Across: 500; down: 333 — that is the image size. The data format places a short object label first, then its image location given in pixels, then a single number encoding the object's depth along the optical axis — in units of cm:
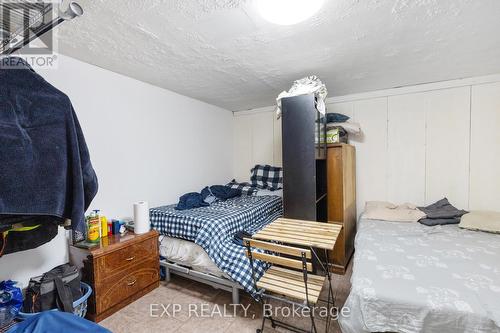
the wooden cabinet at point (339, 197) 266
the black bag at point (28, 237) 119
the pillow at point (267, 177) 380
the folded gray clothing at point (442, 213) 256
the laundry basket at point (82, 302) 170
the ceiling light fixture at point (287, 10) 140
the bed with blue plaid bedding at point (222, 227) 198
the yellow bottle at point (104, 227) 220
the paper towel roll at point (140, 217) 229
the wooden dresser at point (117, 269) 189
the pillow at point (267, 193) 358
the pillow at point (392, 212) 275
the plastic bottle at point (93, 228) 204
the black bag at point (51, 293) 162
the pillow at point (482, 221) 232
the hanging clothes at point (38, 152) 83
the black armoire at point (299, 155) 228
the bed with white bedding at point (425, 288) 124
